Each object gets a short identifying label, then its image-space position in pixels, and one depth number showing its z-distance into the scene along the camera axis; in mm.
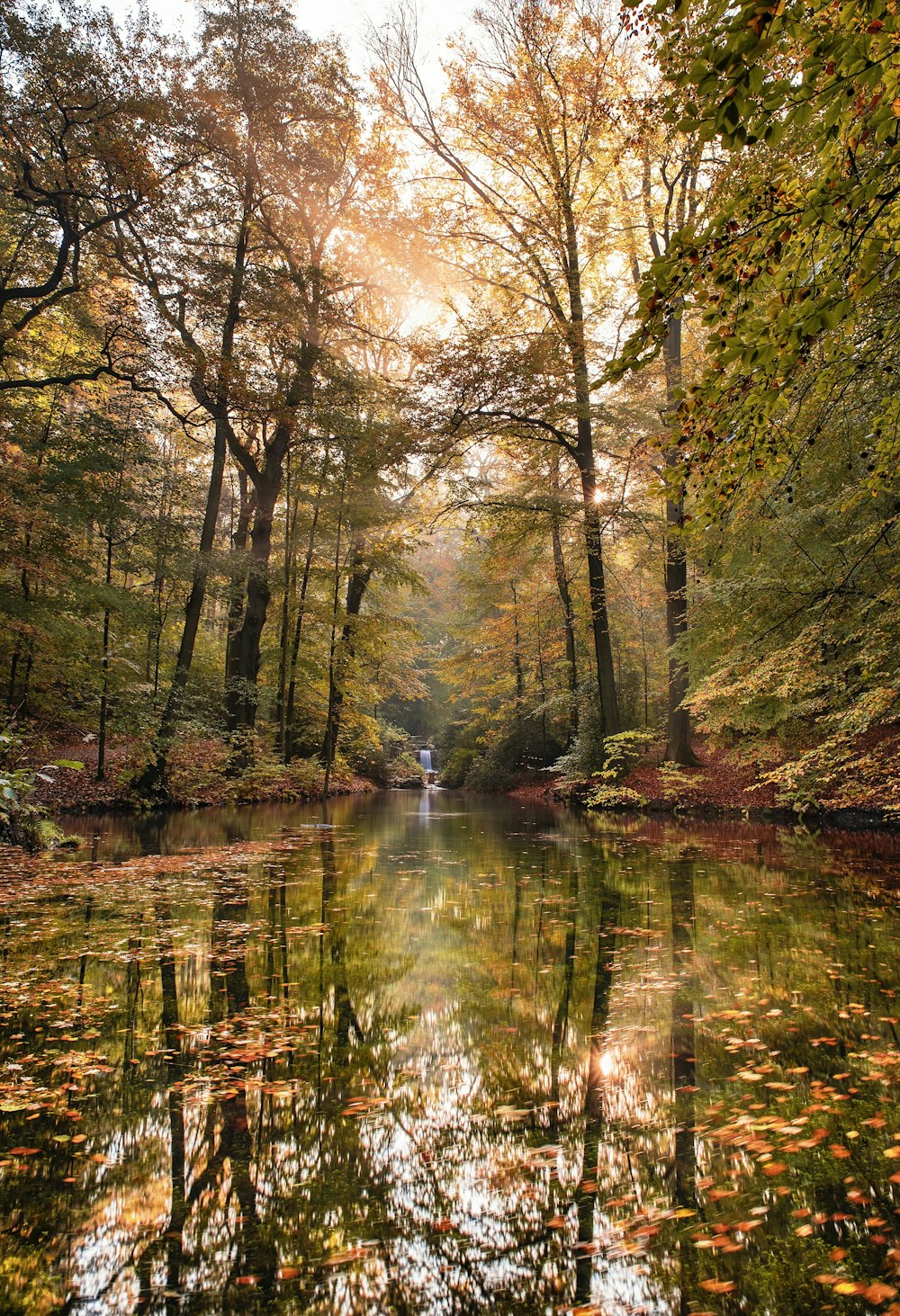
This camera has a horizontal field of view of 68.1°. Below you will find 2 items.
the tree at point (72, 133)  10461
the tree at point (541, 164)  13188
